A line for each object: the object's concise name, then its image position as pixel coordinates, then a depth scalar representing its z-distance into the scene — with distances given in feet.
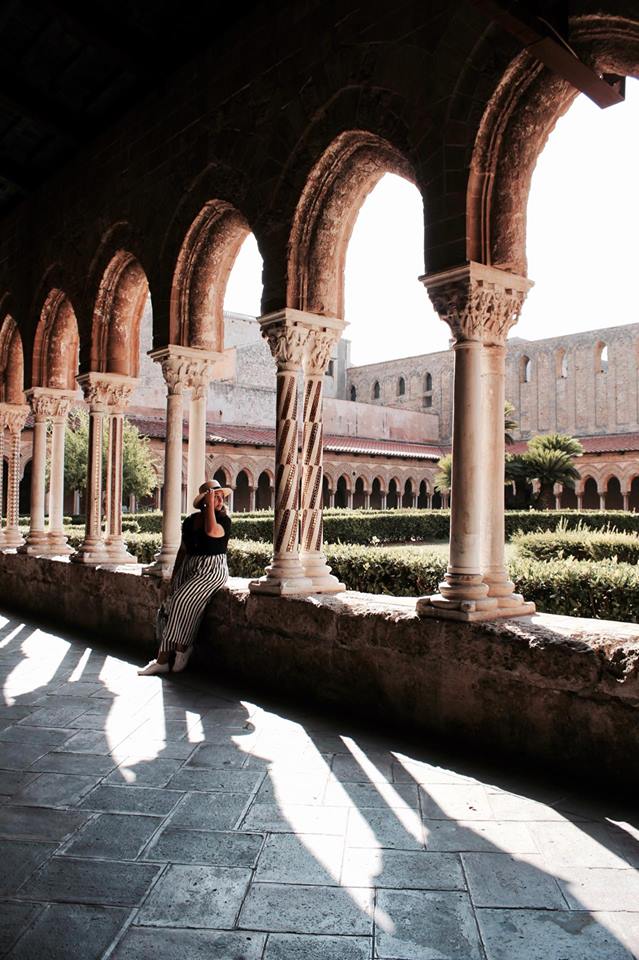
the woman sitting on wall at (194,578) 18.15
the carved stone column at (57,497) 29.17
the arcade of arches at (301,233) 13.83
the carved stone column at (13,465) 33.45
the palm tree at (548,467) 81.82
